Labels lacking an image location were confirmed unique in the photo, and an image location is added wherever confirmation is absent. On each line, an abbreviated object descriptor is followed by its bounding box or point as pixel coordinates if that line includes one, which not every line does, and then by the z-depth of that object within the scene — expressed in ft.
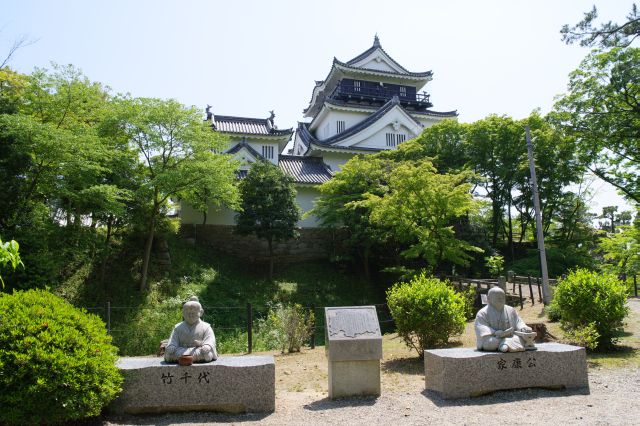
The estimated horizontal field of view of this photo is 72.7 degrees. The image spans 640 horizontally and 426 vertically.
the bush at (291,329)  37.29
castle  90.02
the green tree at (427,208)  49.98
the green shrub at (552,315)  38.89
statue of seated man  21.21
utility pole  45.16
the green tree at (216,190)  55.62
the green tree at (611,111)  45.13
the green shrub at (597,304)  28.73
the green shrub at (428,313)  28.14
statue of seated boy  19.21
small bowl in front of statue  18.57
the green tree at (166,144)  52.49
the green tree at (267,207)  69.97
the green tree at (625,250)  46.77
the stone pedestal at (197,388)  18.39
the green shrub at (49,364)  15.15
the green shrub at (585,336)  27.37
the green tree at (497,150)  82.02
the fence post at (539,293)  52.48
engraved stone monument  20.85
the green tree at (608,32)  33.76
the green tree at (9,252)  11.75
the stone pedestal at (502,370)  20.12
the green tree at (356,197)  68.90
